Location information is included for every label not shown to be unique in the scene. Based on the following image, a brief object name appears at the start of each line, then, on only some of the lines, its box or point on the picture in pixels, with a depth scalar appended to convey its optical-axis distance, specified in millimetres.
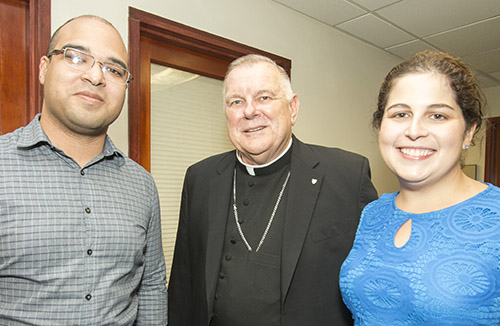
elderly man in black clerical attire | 1475
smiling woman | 962
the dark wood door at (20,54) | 1849
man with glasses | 1213
